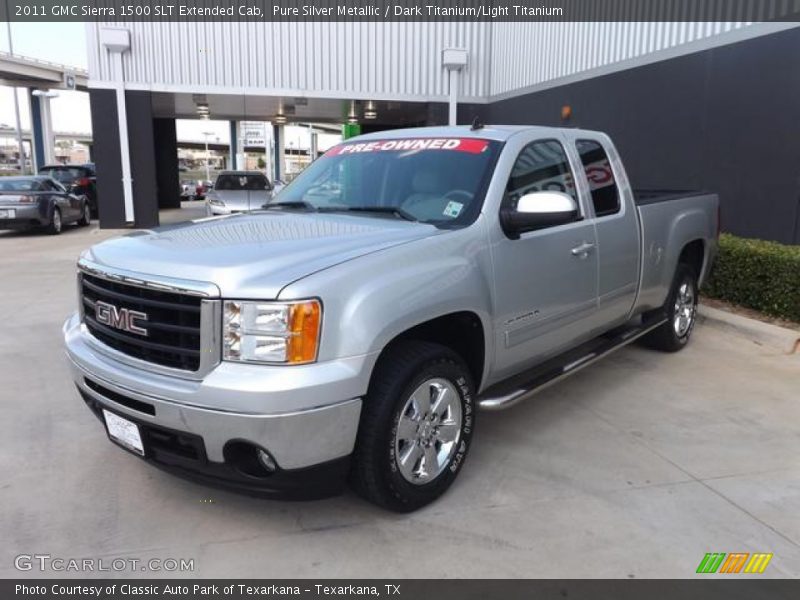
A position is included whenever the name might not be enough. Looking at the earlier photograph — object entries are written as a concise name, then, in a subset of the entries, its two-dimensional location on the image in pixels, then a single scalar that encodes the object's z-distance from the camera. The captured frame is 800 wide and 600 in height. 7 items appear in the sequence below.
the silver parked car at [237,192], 13.46
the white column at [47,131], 47.16
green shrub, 6.53
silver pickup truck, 2.65
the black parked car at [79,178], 20.70
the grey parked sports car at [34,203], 15.03
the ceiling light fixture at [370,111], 17.20
